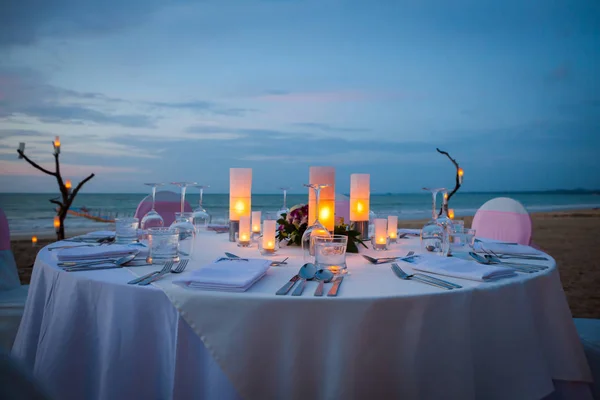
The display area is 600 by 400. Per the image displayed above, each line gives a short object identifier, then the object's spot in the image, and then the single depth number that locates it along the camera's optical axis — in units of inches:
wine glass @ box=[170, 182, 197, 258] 69.1
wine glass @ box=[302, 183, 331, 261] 59.8
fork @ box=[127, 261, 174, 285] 47.0
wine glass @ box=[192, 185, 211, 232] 95.4
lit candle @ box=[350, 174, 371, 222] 82.4
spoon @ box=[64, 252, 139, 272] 54.1
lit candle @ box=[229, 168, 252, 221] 84.3
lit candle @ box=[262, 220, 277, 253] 69.4
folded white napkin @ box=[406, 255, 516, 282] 49.4
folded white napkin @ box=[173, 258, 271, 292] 44.2
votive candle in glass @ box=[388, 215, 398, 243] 85.0
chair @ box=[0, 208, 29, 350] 106.3
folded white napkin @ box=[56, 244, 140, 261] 59.3
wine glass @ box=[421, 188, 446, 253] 69.5
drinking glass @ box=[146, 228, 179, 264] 59.0
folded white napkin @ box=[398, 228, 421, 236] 103.1
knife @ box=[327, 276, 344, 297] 43.2
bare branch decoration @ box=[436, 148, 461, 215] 198.4
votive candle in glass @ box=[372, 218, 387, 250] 75.2
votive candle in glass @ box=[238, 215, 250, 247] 79.5
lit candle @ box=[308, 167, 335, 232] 75.3
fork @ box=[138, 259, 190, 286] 46.9
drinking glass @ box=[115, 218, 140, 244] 78.5
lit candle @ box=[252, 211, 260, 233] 85.4
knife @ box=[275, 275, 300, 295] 43.6
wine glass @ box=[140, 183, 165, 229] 81.0
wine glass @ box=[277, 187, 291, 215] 95.0
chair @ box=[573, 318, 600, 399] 96.0
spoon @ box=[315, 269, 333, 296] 49.0
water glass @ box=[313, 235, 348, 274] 53.1
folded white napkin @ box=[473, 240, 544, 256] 71.2
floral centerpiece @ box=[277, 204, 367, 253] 73.6
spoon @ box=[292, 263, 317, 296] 50.2
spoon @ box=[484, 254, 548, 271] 57.6
